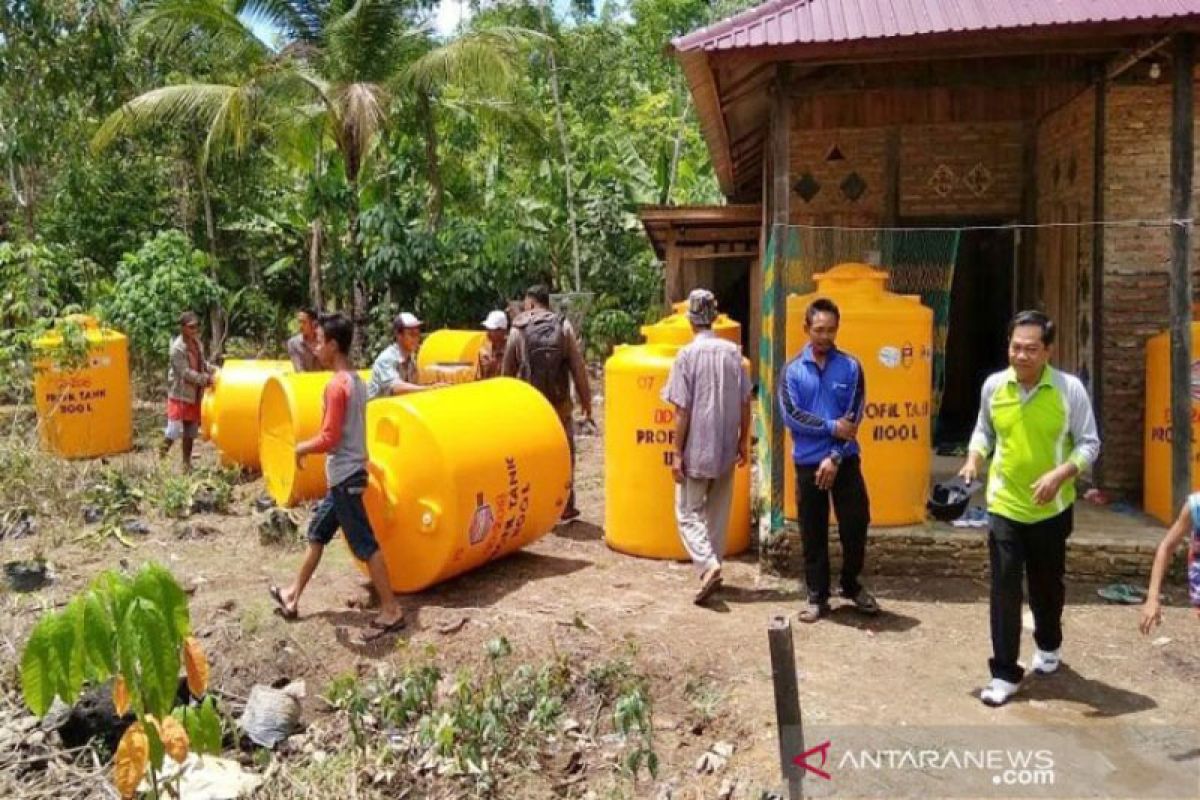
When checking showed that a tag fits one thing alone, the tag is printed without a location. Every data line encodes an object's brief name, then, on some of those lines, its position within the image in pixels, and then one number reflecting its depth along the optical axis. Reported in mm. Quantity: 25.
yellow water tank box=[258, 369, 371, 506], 7953
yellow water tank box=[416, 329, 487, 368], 12481
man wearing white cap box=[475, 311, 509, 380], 8062
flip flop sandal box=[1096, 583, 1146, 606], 5992
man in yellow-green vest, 4531
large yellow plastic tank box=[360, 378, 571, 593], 5859
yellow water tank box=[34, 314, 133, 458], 11016
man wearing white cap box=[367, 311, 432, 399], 7438
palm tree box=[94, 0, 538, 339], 14125
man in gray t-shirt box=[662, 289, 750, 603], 5977
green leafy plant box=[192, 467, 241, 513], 8781
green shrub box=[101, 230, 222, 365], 13992
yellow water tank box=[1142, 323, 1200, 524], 6566
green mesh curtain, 6477
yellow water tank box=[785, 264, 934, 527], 6531
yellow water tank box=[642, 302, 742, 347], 8570
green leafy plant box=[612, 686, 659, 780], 4195
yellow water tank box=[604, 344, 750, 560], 6711
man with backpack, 7520
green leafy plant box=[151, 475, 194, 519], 8562
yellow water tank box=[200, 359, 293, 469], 9800
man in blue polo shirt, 5559
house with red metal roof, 6004
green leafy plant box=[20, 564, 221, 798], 3008
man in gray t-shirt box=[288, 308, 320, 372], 9414
